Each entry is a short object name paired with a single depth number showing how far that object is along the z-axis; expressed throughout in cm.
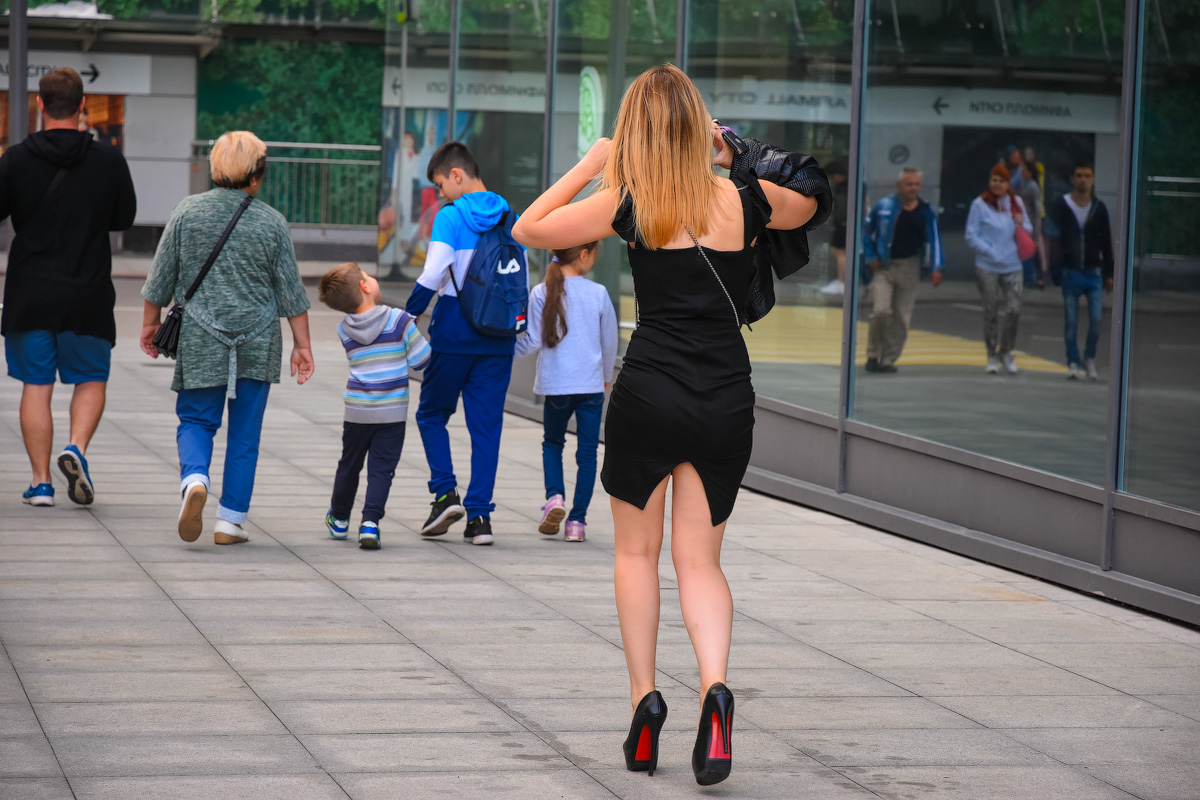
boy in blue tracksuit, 1457
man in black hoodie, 1552
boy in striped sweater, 1436
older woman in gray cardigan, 1408
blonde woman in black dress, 824
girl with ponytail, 1525
